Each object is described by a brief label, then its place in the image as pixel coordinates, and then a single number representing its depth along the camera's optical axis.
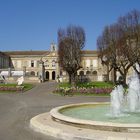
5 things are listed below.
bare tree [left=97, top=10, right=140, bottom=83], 26.90
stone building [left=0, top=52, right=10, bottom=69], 65.10
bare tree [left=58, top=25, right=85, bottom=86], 32.10
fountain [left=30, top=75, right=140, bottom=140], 6.39
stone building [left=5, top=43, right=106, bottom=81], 66.48
